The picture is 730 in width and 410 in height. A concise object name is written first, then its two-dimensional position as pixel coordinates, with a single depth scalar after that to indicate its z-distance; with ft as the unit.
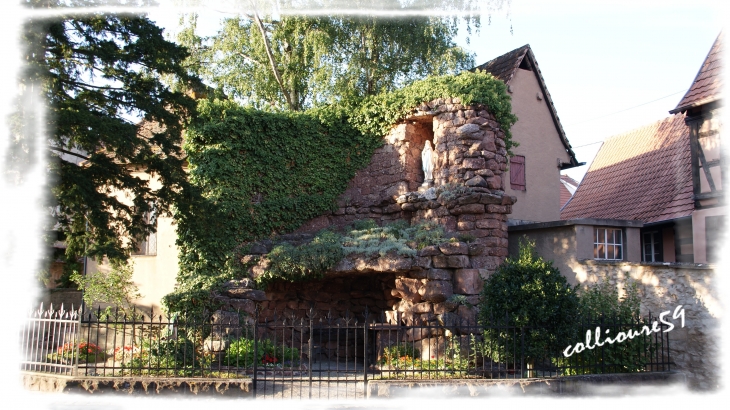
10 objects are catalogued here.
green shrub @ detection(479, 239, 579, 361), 30.78
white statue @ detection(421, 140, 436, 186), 46.55
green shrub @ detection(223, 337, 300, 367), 35.53
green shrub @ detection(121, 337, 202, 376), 30.23
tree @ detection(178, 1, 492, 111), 57.82
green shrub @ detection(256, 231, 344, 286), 42.14
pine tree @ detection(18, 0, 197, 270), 32.12
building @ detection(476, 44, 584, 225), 60.64
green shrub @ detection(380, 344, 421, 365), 37.87
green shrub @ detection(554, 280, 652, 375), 31.55
